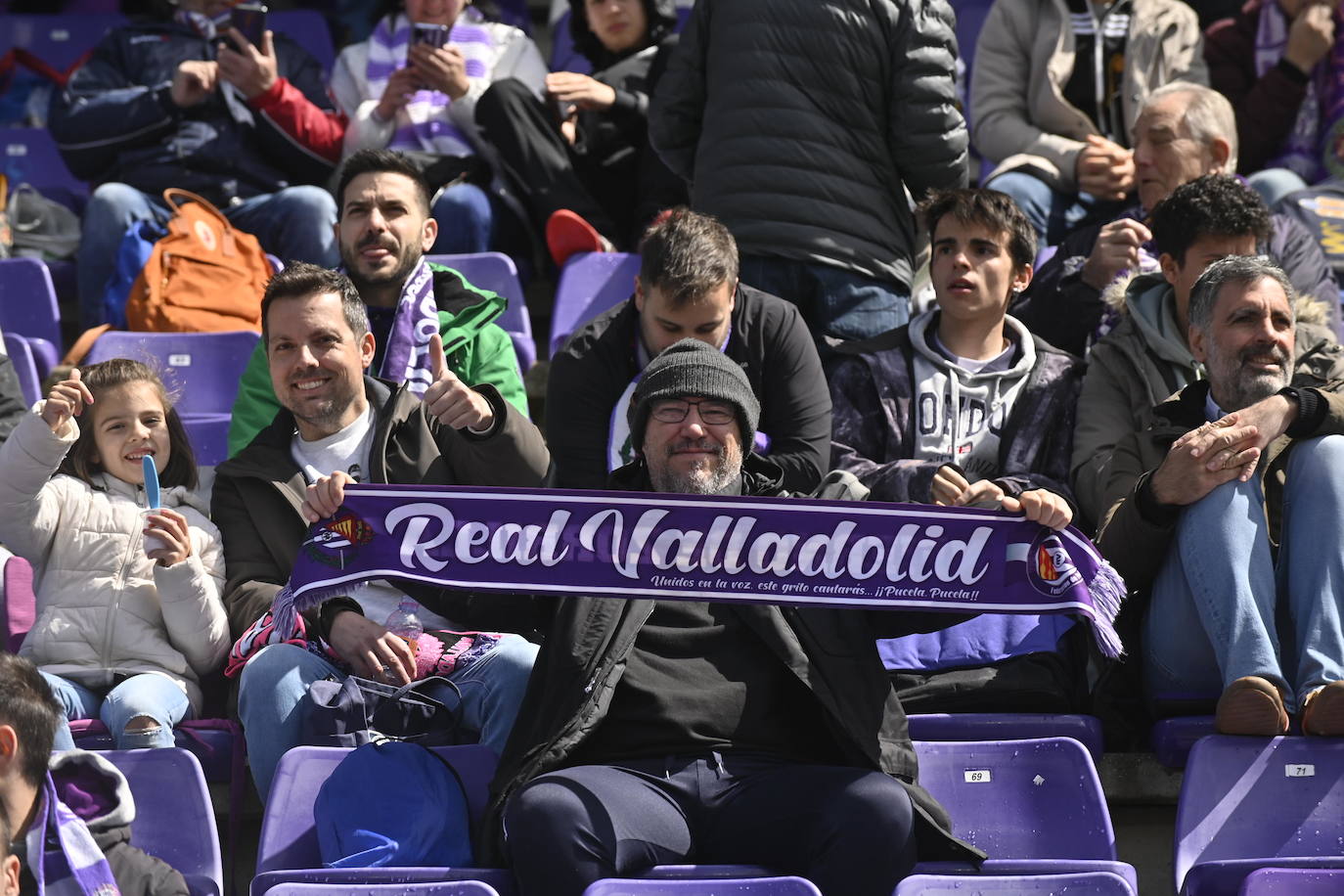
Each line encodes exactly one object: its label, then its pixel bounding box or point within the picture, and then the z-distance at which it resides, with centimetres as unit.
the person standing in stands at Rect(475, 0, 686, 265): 1210
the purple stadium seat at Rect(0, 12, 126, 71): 1507
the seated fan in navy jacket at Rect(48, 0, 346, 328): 1216
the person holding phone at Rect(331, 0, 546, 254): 1224
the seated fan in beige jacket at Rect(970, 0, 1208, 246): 1221
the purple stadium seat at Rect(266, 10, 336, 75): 1480
